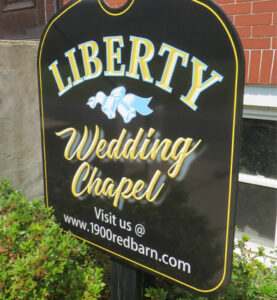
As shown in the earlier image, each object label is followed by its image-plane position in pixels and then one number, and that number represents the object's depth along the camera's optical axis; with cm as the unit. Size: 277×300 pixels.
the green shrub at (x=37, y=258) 170
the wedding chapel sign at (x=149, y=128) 145
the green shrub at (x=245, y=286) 215
